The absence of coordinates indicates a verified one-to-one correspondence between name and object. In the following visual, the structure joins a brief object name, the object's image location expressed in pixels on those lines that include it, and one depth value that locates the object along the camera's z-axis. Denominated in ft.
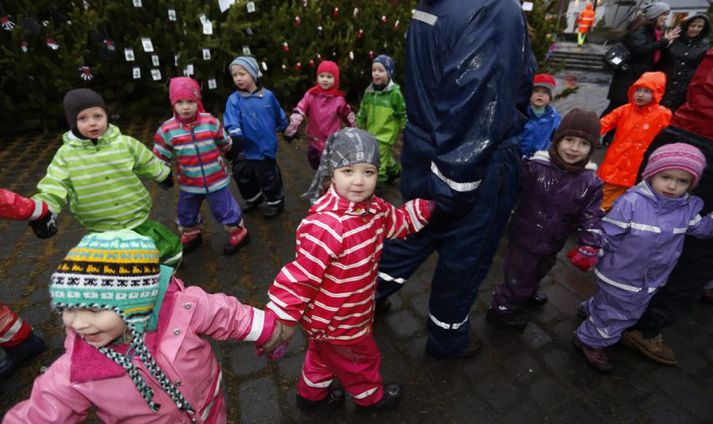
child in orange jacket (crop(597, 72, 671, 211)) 13.48
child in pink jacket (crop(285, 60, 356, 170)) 15.29
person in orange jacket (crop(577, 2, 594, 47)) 68.39
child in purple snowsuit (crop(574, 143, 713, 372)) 7.78
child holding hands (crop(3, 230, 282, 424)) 4.38
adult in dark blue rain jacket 6.11
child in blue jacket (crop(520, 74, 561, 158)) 13.94
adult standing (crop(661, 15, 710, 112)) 18.12
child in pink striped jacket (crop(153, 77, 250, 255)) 11.53
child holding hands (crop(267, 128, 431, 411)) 5.90
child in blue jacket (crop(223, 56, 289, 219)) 13.51
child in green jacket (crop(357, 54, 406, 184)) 15.29
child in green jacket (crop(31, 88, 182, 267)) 9.03
